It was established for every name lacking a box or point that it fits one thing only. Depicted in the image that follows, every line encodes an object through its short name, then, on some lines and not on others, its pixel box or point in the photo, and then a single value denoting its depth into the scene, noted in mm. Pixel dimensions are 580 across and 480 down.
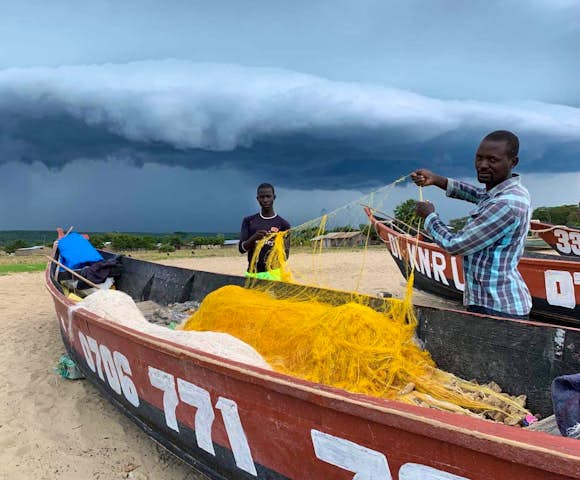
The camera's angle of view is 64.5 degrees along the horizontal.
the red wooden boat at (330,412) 1514
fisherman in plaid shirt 2555
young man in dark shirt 5395
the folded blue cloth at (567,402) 1748
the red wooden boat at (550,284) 5574
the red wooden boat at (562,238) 10406
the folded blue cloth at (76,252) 7797
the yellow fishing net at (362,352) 2924
